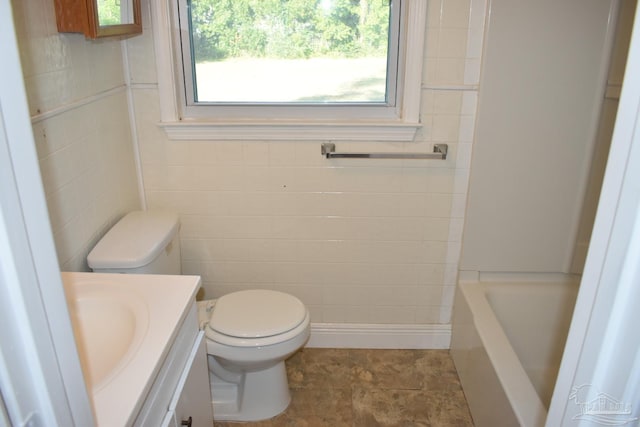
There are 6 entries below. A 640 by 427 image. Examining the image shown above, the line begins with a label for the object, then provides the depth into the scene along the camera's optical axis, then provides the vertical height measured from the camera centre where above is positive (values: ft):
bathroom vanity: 3.28 -2.19
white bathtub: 6.68 -3.84
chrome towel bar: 6.82 -1.53
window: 6.54 -0.44
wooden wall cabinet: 4.69 +0.14
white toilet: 5.56 -3.38
